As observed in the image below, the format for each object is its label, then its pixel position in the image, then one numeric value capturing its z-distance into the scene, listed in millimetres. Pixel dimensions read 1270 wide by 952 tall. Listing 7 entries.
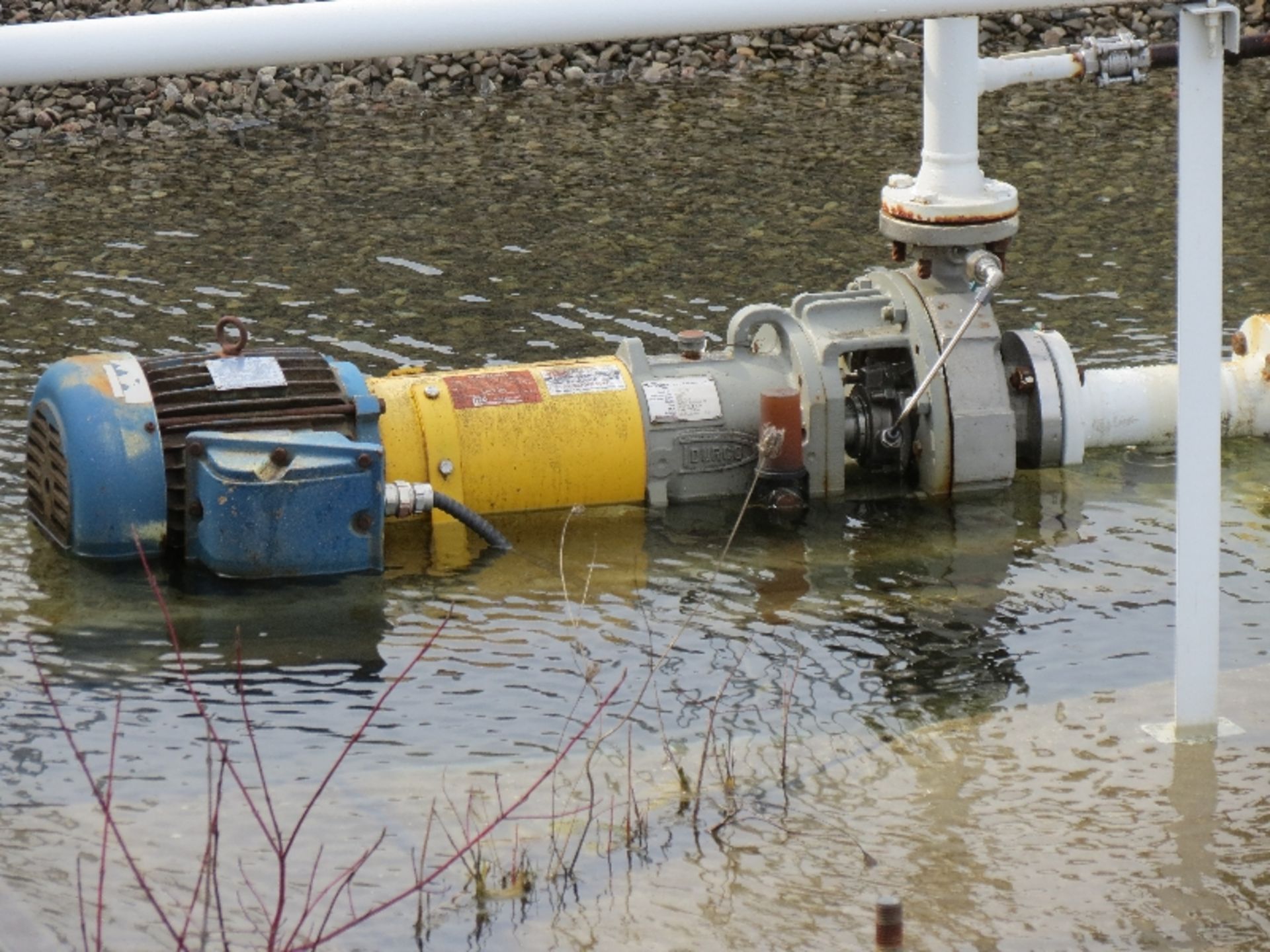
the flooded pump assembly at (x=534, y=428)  11937
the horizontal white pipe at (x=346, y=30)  8383
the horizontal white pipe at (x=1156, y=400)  13961
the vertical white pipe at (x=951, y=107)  12664
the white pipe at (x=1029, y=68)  12234
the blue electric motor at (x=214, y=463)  11836
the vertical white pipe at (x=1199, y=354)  9195
